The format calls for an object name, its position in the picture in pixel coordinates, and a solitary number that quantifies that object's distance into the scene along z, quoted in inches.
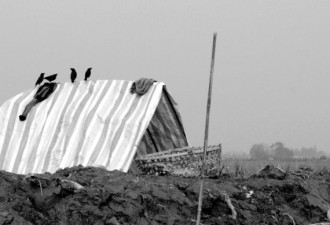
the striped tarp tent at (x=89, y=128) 575.8
